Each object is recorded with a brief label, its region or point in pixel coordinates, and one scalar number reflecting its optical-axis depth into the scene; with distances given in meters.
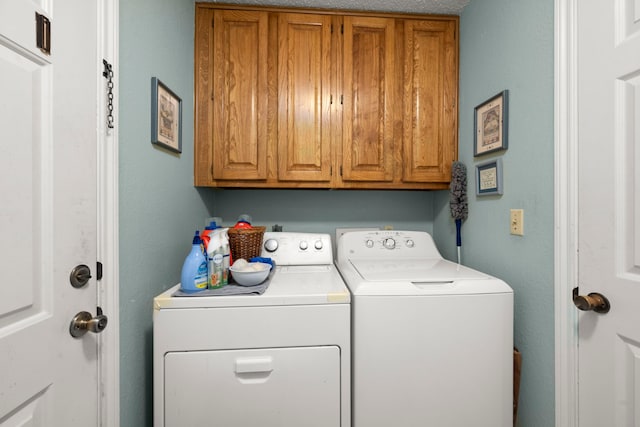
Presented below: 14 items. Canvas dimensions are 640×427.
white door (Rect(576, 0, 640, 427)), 0.78
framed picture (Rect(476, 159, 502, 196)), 1.29
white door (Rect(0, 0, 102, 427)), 0.60
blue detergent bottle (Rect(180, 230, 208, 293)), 1.02
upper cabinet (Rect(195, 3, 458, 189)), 1.56
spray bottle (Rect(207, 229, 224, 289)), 1.06
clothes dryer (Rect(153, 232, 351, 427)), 0.97
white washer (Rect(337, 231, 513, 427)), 1.04
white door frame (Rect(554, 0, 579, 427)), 0.94
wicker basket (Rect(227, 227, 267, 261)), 1.30
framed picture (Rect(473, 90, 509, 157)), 1.25
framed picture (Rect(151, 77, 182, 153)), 1.14
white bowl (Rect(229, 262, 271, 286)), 1.08
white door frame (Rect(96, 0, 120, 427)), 0.86
